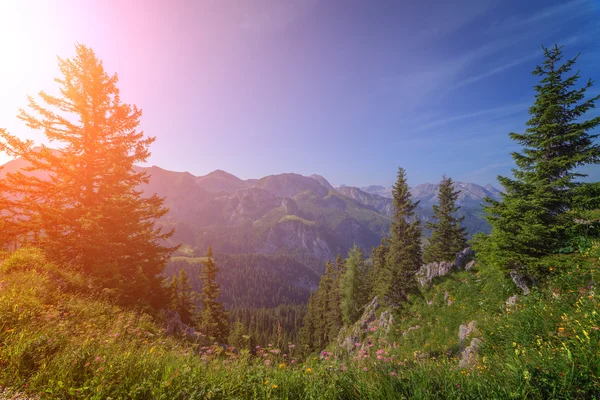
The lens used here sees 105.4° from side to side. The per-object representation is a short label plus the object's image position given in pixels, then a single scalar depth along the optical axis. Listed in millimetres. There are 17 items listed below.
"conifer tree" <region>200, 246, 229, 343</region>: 29412
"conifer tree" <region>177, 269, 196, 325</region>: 29197
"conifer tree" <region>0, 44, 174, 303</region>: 10625
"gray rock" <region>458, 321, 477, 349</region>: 10869
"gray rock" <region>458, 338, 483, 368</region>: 7414
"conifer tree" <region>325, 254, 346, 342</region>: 42062
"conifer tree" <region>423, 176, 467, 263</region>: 31141
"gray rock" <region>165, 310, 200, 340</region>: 10430
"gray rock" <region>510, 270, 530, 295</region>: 10609
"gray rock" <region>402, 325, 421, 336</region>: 17516
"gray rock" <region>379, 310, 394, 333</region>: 20906
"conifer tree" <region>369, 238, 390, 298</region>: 38125
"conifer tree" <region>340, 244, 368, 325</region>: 38000
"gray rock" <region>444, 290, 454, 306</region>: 16616
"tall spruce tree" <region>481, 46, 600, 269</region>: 10469
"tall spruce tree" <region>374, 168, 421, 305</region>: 22891
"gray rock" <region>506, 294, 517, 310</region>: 10156
